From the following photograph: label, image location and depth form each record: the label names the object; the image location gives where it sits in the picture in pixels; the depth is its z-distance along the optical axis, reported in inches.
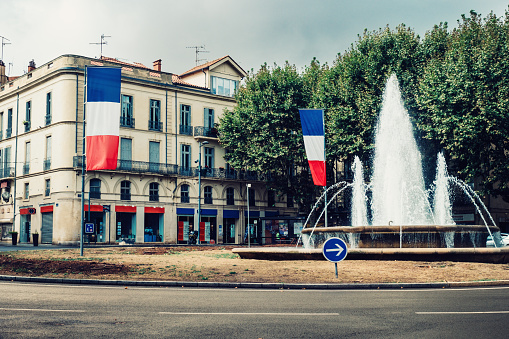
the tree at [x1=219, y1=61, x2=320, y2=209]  1833.2
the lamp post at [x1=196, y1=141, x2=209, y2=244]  1852.1
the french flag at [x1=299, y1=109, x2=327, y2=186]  1143.6
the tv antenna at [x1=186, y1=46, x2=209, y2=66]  2400.3
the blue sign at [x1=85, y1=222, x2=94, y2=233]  1111.2
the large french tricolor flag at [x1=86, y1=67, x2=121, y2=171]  874.1
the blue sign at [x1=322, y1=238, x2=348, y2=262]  573.6
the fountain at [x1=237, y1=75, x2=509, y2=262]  743.1
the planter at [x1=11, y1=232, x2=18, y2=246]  1627.7
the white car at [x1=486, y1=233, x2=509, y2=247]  1449.6
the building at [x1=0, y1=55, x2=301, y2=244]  1800.0
